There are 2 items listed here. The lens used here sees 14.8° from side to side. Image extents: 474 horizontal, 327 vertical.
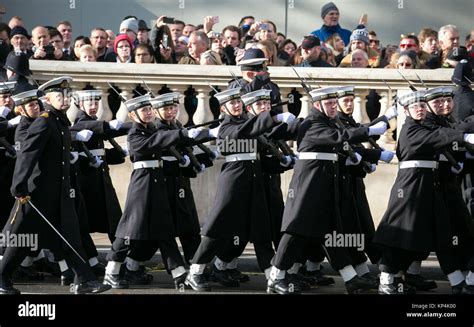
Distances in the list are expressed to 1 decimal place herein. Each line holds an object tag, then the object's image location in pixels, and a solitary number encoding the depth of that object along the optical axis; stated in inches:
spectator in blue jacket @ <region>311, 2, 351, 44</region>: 777.6
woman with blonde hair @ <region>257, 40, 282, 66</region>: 726.5
